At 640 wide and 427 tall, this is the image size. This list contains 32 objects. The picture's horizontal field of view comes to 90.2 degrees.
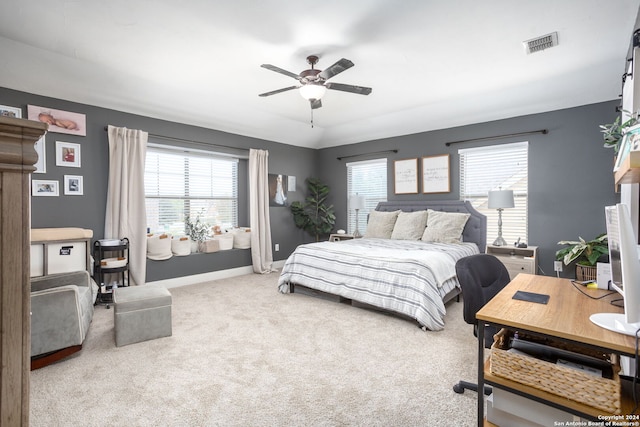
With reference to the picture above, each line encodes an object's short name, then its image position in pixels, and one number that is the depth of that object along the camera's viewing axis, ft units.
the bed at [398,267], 10.10
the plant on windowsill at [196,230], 16.37
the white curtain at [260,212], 18.04
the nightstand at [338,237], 19.60
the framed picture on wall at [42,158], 11.51
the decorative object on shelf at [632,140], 3.76
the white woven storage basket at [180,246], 15.29
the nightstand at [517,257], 13.05
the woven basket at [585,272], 11.27
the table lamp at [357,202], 18.70
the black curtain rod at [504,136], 13.91
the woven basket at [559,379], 3.82
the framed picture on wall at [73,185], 12.22
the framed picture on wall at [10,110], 10.73
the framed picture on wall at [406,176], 17.95
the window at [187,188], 15.16
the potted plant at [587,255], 11.15
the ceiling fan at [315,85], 9.75
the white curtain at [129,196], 13.16
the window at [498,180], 14.69
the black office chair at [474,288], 6.40
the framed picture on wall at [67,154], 12.01
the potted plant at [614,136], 7.20
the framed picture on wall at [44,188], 11.53
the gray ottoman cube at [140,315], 8.71
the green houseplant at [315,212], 20.63
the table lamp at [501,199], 13.62
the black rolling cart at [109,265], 12.17
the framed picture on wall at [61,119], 11.44
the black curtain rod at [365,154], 18.87
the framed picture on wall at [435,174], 16.79
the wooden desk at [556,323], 3.81
